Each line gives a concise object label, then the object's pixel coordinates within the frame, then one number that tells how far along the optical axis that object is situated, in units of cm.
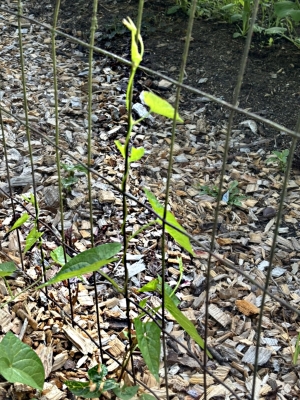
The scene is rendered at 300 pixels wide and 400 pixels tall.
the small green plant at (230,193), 228
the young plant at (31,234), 156
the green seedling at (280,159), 243
